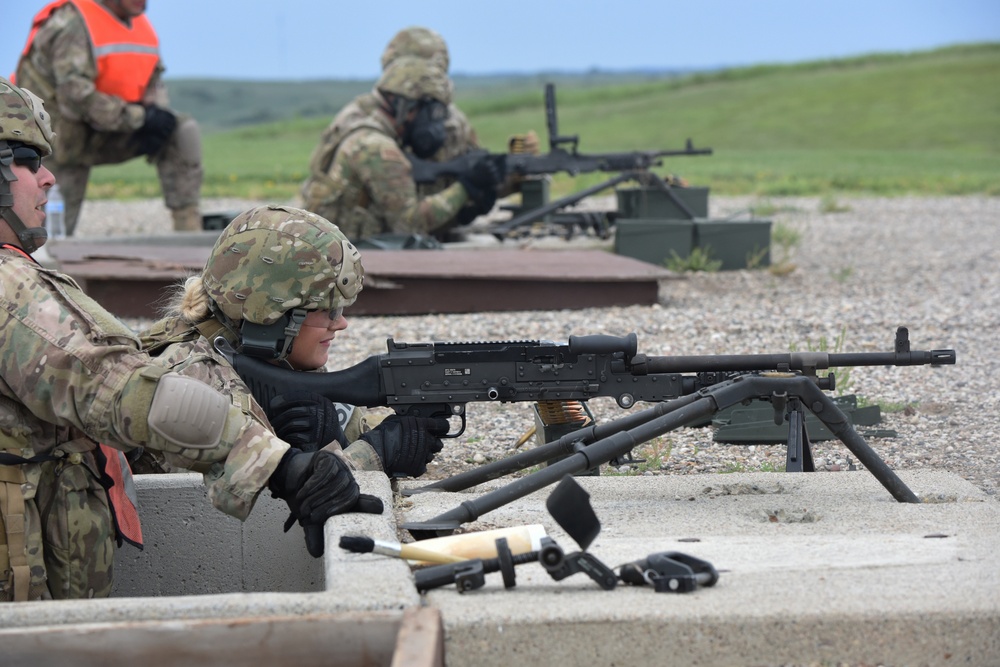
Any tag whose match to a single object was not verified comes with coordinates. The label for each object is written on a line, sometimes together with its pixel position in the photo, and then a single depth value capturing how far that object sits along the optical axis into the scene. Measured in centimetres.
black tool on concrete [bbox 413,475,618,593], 614
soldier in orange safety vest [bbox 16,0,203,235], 2245
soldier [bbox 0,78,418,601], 622
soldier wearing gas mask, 2053
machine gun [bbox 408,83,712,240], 2244
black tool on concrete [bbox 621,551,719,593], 622
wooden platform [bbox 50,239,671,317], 1736
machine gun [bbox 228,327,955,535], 798
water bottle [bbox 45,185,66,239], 2320
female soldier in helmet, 755
